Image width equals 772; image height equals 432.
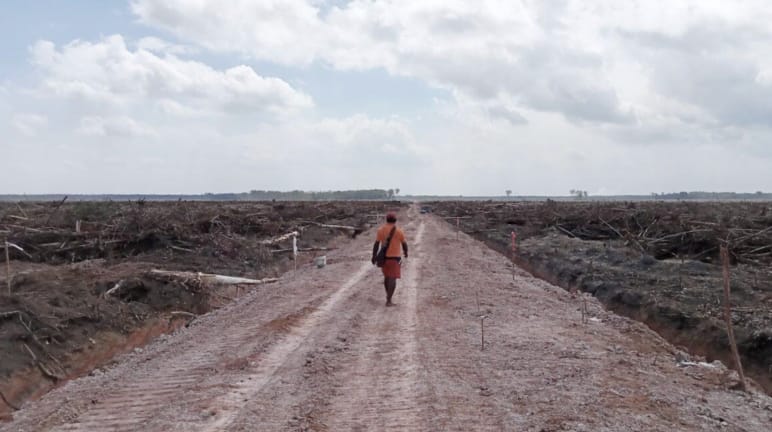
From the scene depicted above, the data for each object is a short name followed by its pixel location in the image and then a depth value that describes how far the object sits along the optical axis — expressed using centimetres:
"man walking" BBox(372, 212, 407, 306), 1340
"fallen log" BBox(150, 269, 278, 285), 1625
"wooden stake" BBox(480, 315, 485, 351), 981
